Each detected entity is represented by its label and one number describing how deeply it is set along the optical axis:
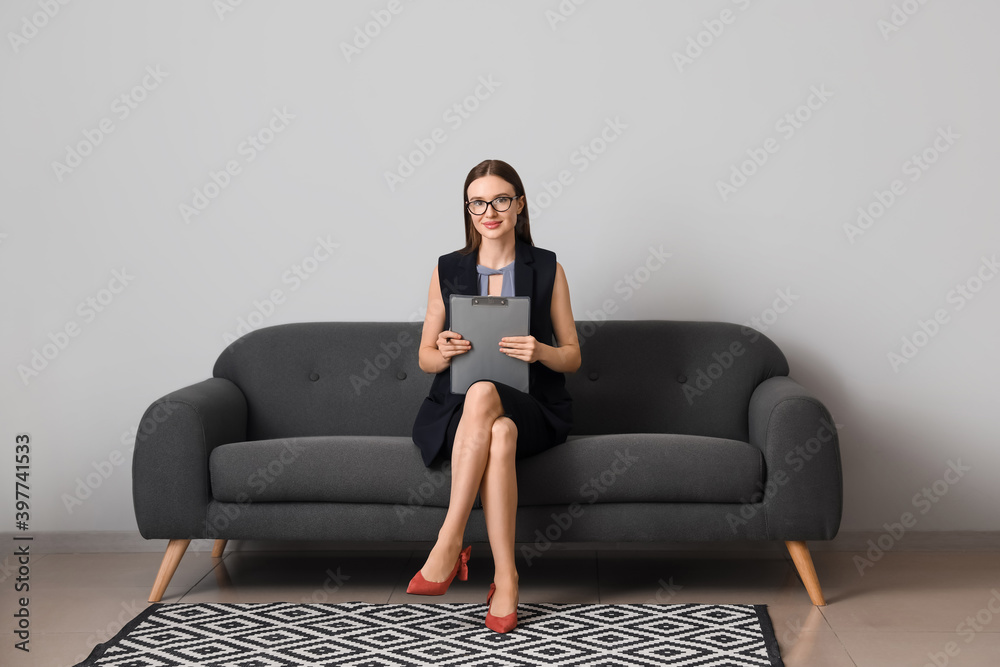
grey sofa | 2.56
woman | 2.39
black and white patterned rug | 2.16
